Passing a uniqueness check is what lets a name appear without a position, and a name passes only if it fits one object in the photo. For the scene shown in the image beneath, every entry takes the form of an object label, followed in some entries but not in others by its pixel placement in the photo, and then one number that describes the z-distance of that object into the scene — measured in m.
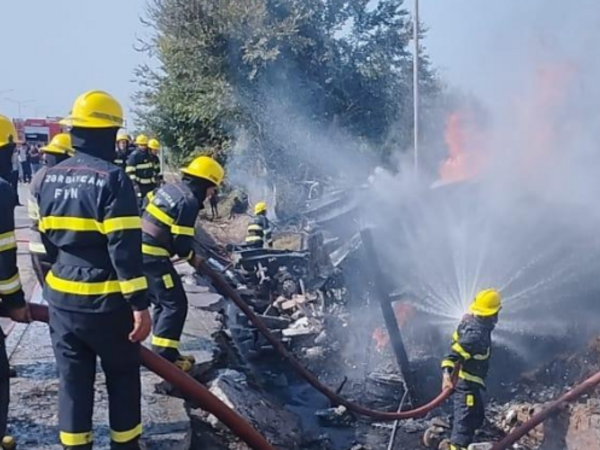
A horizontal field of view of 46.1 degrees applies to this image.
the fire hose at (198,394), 3.80
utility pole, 17.02
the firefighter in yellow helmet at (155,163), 12.66
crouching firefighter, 11.36
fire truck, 36.78
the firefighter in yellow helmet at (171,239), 5.21
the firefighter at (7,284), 3.68
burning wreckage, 6.43
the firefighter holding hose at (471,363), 5.87
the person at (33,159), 24.79
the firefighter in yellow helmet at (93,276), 3.30
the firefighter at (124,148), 12.23
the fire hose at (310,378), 5.97
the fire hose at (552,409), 5.74
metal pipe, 7.14
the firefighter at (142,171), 12.11
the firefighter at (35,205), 5.39
